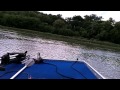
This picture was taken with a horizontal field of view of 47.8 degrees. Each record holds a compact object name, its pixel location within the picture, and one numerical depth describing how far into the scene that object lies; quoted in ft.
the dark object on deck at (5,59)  3.70
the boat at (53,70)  3.70
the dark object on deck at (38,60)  4.58
